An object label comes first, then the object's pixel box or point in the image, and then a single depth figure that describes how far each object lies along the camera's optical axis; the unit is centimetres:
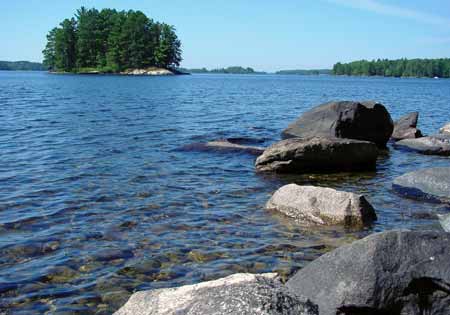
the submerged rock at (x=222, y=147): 1753
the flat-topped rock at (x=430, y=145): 1850
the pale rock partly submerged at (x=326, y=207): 953
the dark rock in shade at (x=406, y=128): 2161
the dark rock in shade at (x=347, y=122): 1811
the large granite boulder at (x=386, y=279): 544
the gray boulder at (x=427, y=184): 1162
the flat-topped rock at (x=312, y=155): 1416
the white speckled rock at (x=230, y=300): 387
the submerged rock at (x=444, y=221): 880
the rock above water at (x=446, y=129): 2259
